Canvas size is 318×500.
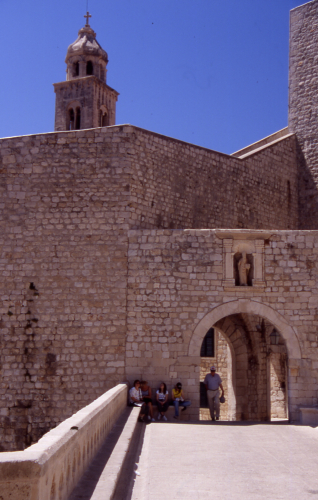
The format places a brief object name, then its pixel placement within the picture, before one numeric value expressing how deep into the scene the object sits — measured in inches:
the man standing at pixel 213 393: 460.4
